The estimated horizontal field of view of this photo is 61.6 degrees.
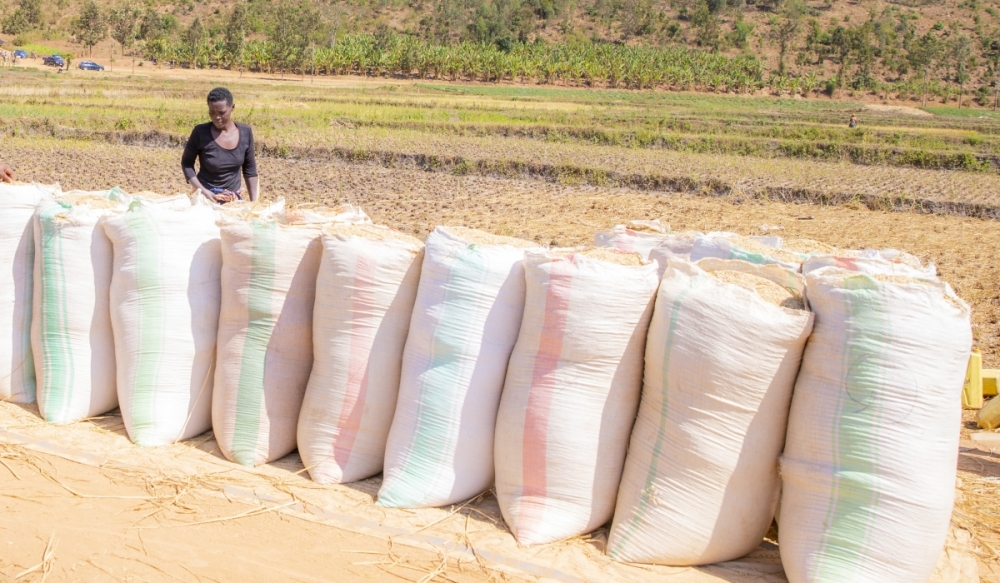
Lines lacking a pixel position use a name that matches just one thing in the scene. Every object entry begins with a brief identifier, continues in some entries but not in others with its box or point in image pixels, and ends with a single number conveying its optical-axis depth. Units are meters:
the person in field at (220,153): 4.56
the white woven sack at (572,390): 2.64
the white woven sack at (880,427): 2.32
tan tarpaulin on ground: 2.60
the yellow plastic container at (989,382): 4.27
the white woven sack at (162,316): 3.36
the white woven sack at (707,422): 2.45
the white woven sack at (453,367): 2.83
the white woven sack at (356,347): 2.99
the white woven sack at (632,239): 3.66
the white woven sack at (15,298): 3.80
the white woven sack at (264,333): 3.18
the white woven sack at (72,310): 3.53
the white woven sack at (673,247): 3.56
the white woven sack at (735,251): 3.06
